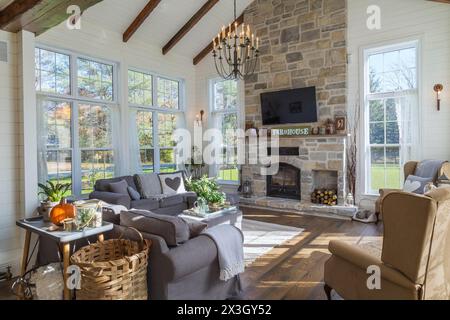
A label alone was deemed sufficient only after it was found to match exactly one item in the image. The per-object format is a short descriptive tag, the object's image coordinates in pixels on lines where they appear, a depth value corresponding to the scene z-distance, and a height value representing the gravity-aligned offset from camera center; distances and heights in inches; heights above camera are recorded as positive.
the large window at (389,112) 203.8 +30.9
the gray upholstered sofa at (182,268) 81.8 -30.8
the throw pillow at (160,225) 86.8 -19.6
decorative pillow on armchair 165.7 -16.6
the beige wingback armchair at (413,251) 67.7 -23.2
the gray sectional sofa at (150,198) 184.7 -25.2
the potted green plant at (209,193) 161.9 -18.2
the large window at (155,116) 256.4 +40.5
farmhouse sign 240.0 +21.8
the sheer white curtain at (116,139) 236.5 +17.7
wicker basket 77.1 -30.5
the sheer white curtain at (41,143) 193.0 +12.9
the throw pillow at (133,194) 197.8 -21.8
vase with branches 222.8 +5.4
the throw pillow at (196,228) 96.8 -22.4
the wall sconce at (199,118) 304.8 +42.0
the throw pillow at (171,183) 221.3 -17.2
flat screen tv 236.2 +42.3
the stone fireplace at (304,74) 226.2 +68.1
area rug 148.1 -45.2
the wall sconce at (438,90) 185.9 +40.1
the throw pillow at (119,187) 191.3 -16.6
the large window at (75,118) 198.4 +31.7
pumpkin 92.0 -15.5
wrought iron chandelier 266.5 +86.2
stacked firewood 227.1 -30.9
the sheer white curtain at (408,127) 200.7 +19.4
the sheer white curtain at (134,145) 247.0 +13.3
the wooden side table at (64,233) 82.8 -20.6
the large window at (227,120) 288.7 +38.4
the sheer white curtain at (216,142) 298.5 +17.5
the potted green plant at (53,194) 120.6 -14.0
